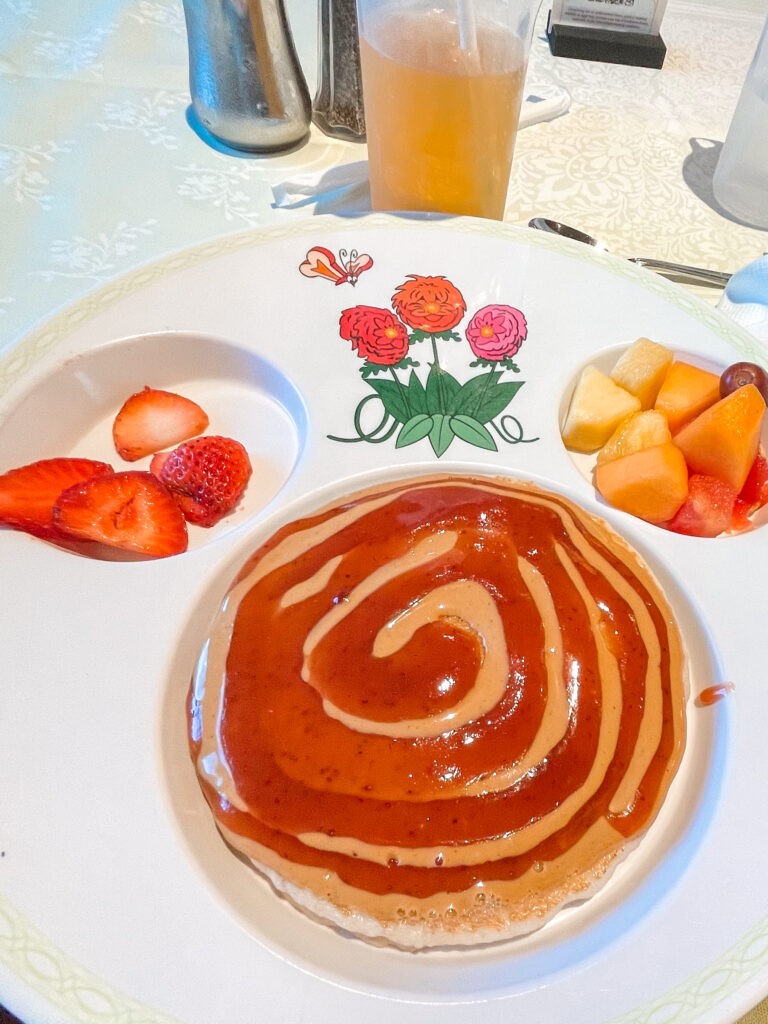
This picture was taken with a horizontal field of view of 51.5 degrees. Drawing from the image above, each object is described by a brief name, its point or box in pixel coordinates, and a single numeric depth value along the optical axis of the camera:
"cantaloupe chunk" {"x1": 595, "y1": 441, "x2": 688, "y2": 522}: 0.26
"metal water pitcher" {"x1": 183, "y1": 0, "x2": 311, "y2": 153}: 0.34
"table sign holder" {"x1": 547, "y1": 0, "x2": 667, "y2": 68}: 0.47
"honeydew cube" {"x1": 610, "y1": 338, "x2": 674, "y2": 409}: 0.29
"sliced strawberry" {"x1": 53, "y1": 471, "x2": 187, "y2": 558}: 0.25
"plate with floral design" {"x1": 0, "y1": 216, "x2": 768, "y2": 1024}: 0.18
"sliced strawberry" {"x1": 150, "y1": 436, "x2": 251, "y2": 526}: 0.27
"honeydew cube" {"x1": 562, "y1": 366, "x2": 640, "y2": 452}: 0.29
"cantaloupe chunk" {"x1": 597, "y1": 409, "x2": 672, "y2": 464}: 0.27
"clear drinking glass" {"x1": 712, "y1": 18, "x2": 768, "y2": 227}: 0.35
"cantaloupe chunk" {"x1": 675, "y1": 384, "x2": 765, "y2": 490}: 0.26
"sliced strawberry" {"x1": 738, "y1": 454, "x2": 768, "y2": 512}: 0.28
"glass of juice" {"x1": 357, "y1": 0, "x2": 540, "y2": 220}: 0.29
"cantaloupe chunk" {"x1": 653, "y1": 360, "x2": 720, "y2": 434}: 0.28
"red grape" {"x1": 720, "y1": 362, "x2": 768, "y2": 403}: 0.28
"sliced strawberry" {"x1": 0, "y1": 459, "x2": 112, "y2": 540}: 0.25
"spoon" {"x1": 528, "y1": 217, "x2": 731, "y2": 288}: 0.35
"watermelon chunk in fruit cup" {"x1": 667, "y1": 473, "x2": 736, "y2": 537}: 0.26
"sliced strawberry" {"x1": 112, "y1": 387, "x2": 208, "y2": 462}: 0.29
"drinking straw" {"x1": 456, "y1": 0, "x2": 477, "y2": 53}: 0.28
